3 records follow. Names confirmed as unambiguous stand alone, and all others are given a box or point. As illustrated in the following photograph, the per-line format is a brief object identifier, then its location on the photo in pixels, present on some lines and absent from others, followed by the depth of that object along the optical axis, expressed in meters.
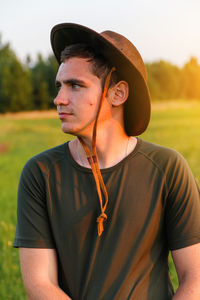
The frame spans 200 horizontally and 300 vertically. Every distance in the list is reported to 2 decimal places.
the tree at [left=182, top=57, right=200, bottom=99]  51.44
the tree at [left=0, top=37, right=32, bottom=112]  51.22
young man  2.65
